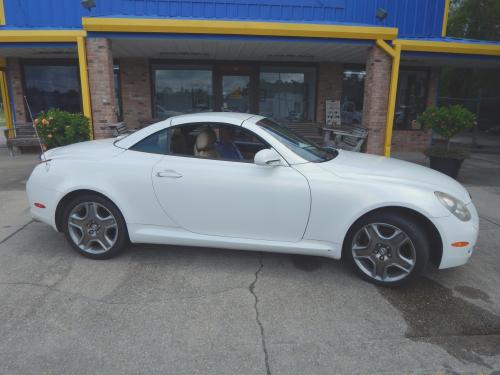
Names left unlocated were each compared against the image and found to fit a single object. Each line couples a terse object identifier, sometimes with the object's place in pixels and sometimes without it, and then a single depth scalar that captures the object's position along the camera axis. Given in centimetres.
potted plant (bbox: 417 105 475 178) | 756
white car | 320
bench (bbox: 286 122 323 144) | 1149
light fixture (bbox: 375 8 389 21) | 862
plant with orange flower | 636
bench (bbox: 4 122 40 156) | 1063
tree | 1747
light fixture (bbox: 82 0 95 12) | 781
